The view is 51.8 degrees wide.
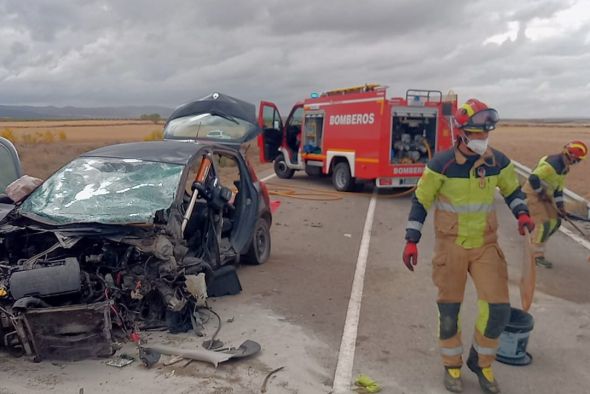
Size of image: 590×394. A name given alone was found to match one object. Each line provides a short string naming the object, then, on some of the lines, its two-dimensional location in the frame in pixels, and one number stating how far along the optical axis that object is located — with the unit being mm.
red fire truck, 14250
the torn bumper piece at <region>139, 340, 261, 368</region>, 4661
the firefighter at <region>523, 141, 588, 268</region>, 8047
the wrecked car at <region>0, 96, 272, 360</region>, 4547
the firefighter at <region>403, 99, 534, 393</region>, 4395
